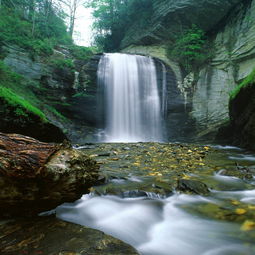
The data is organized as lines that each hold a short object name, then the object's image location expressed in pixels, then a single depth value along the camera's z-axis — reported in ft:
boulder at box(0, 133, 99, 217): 5.58
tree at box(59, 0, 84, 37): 77.10
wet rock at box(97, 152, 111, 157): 17.51
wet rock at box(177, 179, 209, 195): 8.25
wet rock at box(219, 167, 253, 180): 10.39
